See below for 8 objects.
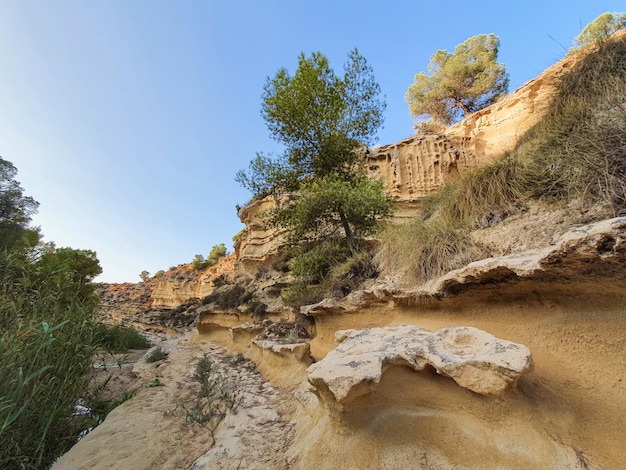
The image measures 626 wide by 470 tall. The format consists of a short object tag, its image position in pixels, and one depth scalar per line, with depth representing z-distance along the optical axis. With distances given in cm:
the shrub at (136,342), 1197
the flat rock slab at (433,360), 155
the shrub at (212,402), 320
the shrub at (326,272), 505
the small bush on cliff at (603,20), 1157
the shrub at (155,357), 827
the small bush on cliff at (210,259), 3222
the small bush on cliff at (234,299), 1073
